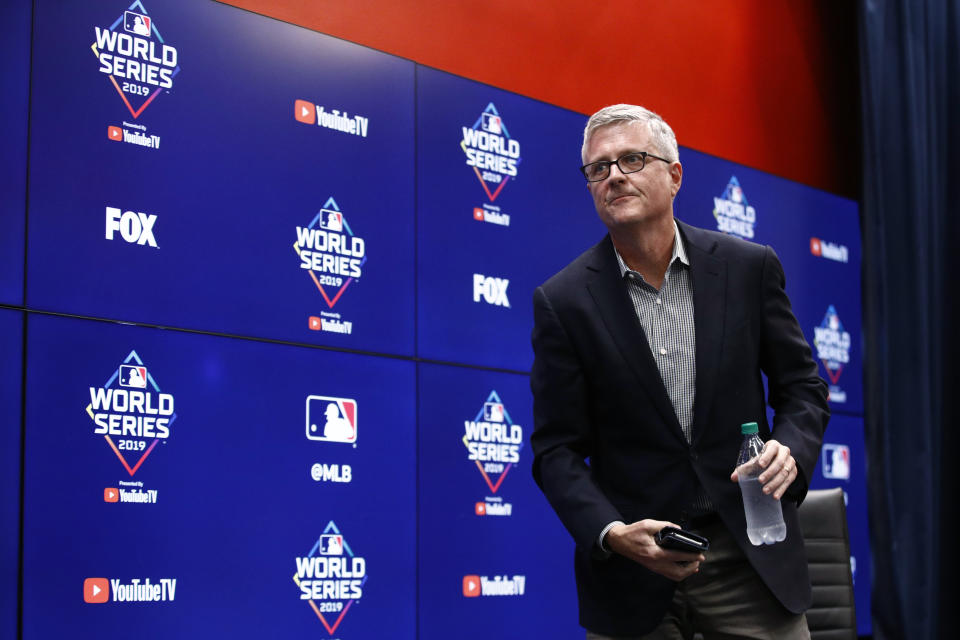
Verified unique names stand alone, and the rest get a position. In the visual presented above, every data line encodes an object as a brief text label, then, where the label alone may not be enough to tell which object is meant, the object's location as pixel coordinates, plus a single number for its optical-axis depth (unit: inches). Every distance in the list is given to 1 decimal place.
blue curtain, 212.4
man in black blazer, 90.6
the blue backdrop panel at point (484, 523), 152.7
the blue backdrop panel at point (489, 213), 159.9
